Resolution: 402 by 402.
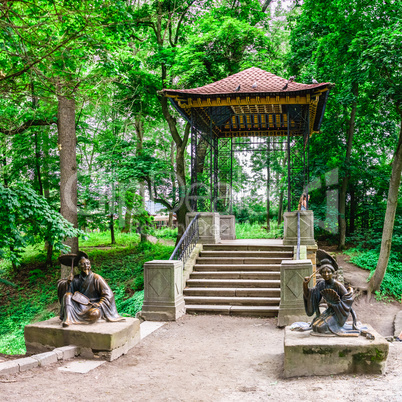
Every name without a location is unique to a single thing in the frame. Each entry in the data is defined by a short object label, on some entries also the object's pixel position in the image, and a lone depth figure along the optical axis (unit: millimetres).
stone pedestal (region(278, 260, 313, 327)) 8398
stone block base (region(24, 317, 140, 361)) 6048
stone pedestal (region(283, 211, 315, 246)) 11797
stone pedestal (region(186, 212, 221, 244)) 12484
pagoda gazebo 11547
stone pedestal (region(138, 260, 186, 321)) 8867
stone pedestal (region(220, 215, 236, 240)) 15101
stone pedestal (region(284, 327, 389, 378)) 4961
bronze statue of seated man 6500
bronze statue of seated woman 5430
